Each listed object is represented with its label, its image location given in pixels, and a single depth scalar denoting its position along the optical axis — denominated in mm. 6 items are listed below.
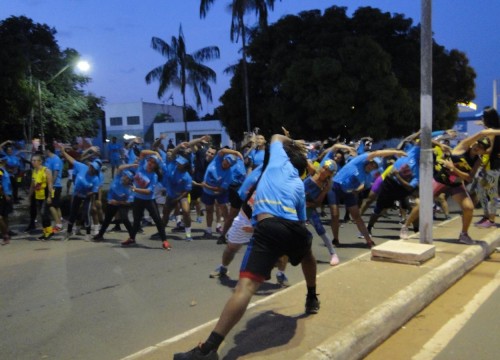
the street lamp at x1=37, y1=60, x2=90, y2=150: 19312
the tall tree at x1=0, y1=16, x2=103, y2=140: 17375
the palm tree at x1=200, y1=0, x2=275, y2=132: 23859
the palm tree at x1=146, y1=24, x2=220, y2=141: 31266
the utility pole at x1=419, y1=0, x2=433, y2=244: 6832
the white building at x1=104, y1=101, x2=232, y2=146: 56781
